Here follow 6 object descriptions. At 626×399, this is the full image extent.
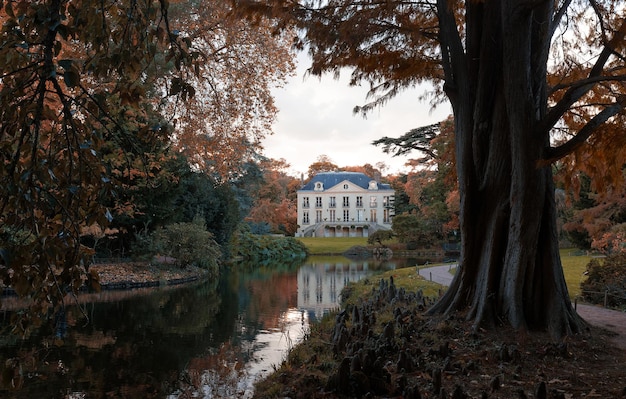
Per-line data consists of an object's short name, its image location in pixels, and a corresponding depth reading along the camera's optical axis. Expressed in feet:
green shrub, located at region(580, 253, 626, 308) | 33.88
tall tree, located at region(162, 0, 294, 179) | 41.32
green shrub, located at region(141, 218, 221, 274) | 64.75
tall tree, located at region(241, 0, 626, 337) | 21.49
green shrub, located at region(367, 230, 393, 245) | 132.67
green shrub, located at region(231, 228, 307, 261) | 112.58
